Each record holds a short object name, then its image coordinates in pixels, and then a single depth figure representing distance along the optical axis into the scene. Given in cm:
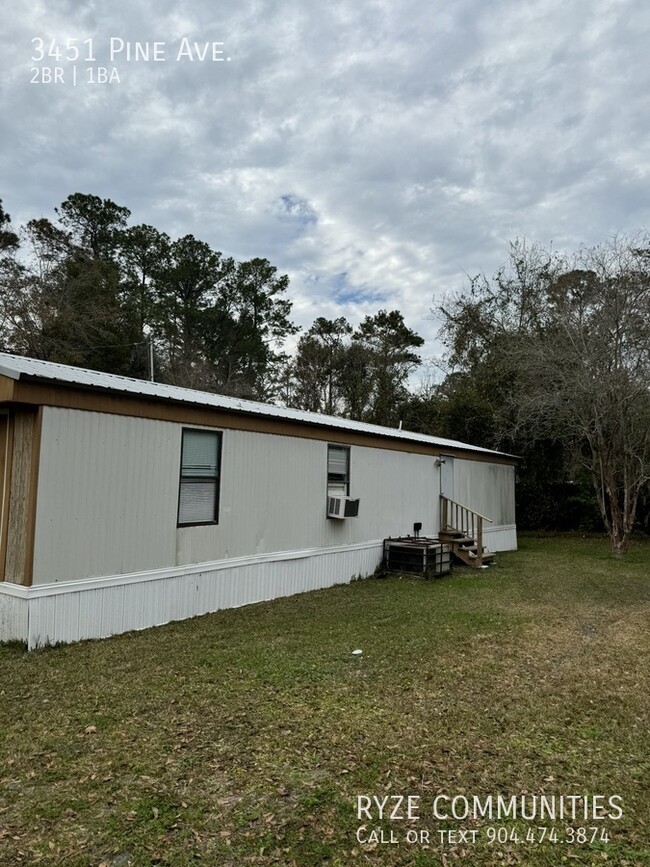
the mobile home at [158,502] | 527
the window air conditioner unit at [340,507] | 899
